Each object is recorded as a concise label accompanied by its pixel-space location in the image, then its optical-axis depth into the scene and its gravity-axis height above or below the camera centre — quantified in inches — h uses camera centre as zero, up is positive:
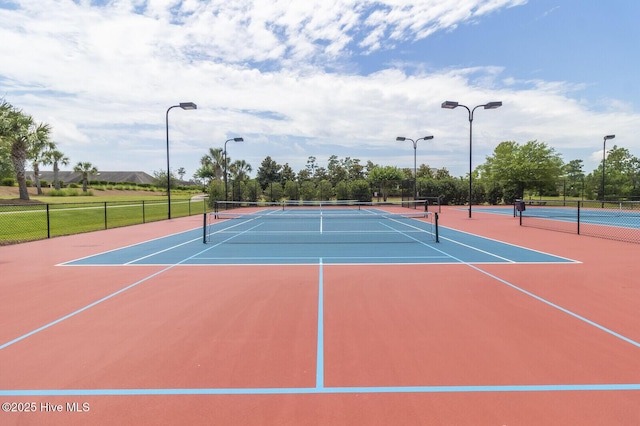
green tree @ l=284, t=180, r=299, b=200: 1787.6 +30.0
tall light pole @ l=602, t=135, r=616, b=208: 1282.0 +212.9
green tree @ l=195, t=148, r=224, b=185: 2878.9 +263.3
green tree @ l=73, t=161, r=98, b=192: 2997.0 +238.4
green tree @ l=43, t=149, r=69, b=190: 2595.7 +278.2
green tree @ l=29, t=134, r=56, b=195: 1861.3 +237.5
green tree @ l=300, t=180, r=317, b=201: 1796.3 +25.3
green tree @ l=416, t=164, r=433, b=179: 3310.8 +239.7
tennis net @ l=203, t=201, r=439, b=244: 582.1 -66.2
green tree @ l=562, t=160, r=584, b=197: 2315.5 +190.7
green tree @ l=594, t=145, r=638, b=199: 1822.1 +95.0
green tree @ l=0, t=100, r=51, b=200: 1675.6 +274.1
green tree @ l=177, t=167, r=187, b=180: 5487.2 +376.5
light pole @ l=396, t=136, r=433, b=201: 1344.9 +218.8
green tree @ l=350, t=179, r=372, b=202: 1787.8 +30.4
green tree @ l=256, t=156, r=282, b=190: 2906.0 +209.5
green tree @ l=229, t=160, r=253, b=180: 3016.7 +236.3
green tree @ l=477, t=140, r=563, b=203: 1883.6 +140.1
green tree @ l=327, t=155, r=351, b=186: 3078.2 +227.3
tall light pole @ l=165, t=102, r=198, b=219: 867.4 +220.1
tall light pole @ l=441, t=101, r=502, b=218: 866.8 +221.7
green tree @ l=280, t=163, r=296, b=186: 2910.9 +192.3
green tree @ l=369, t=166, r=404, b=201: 2500.0 +163.8
